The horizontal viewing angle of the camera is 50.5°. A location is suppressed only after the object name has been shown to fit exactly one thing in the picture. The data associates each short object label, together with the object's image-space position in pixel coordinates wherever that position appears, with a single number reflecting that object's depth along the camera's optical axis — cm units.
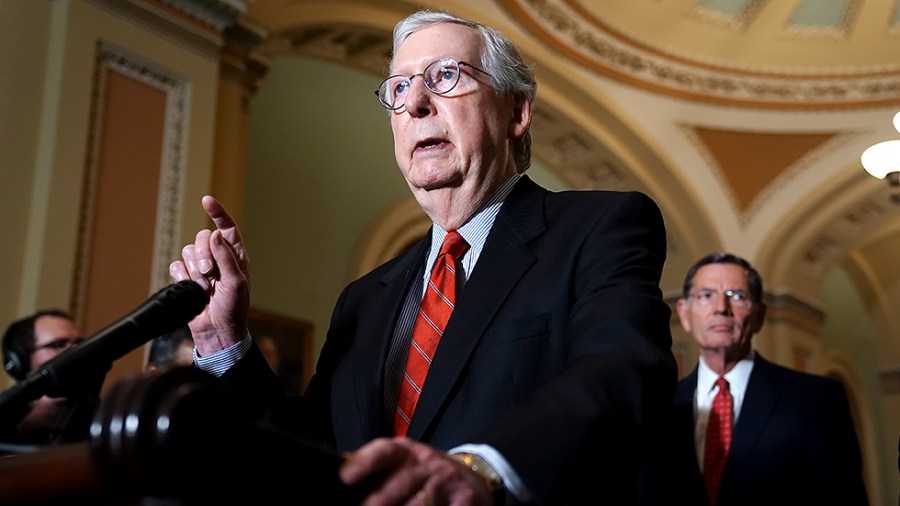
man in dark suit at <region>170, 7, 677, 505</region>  106
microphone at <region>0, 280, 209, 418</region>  117
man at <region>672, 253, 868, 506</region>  298
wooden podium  70
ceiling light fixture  668
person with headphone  297
